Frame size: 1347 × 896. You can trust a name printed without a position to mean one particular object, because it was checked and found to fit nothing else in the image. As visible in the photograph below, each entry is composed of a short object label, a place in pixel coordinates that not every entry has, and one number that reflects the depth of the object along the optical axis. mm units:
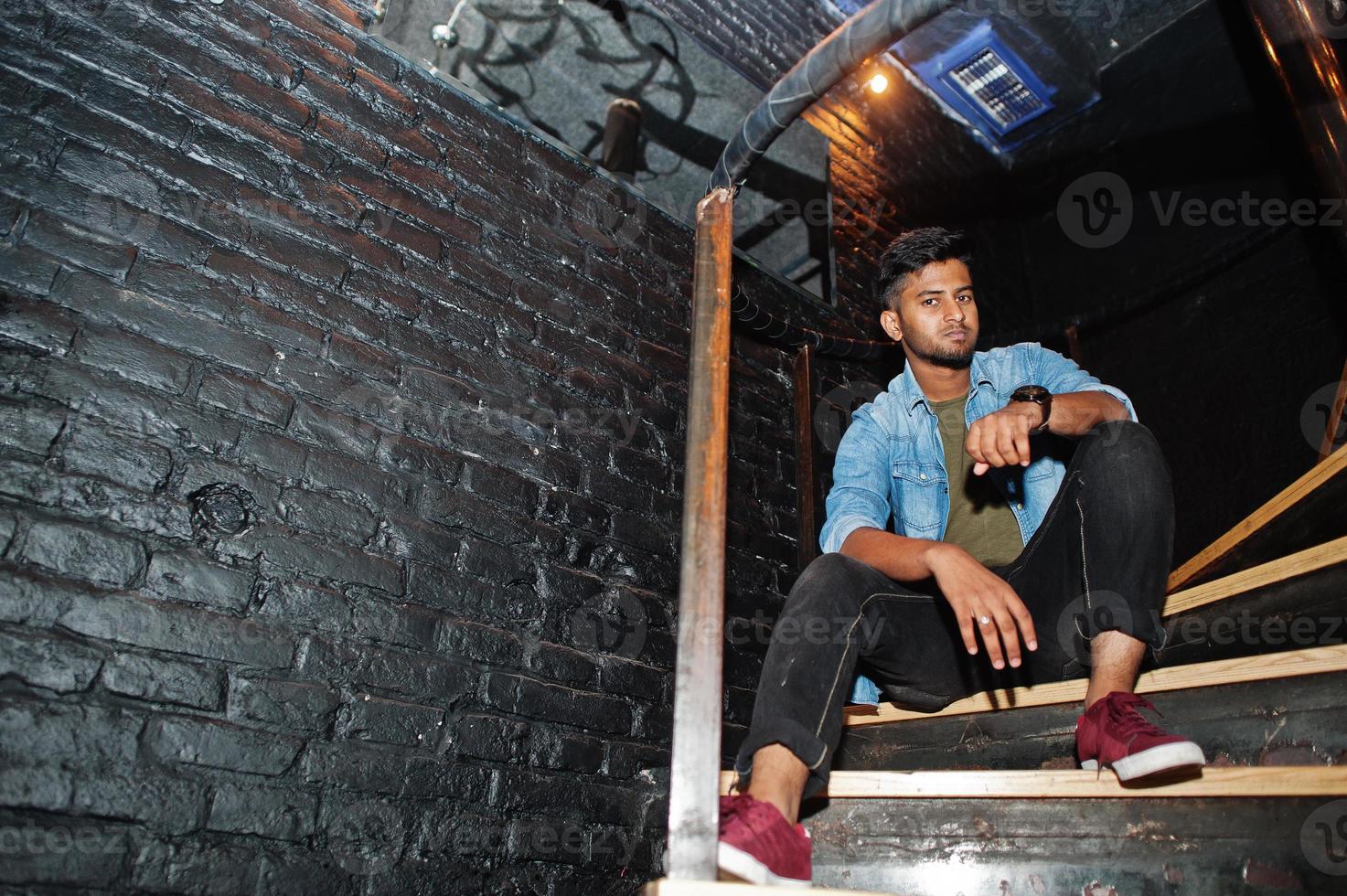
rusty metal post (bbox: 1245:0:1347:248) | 1919
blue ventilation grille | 4145
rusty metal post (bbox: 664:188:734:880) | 876
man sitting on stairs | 1245
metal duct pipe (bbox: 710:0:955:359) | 1816
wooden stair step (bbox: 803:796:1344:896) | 1041
